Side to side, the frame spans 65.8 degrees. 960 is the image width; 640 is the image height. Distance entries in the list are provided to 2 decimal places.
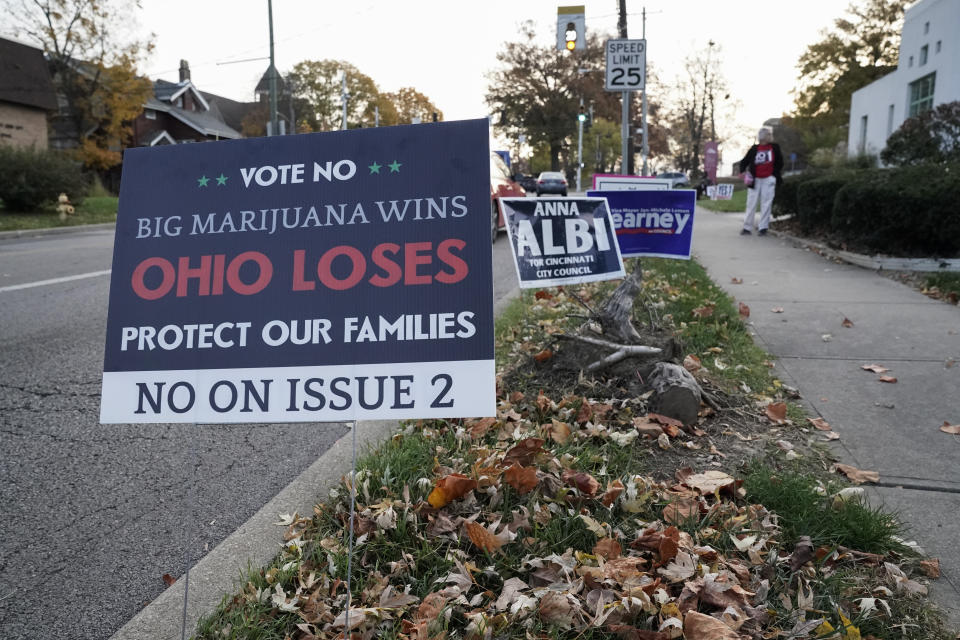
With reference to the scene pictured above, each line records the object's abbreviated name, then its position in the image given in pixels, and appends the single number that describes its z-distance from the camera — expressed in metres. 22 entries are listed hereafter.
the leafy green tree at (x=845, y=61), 54.34
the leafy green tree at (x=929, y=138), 14.52
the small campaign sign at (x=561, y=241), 4.97
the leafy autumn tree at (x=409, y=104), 89.00
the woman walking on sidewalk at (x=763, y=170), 13.41
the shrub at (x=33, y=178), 19.27
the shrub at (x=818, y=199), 11.48
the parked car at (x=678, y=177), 51.09
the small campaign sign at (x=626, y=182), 8.85
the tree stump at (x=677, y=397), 3.75
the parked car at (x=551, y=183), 39.59
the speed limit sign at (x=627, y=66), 12.02
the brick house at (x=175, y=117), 50.32
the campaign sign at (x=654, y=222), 6.29
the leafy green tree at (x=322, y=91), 79.44
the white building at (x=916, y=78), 23.95
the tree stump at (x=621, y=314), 4.54
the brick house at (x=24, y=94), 32.38
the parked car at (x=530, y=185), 34.04
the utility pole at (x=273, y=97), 23.35
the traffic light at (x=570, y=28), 16.12
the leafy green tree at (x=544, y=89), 64.69
